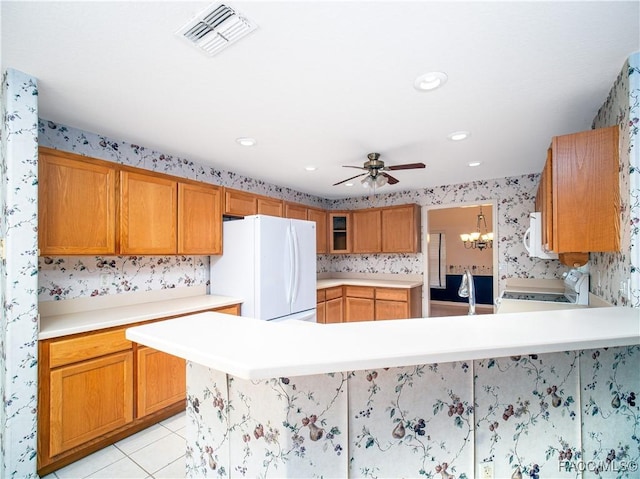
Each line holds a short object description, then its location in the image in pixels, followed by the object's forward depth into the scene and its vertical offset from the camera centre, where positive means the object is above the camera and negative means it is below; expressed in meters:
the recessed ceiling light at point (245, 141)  2.60 +0.87
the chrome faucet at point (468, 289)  2.32 -0.38
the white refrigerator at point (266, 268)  3.01 -0.27
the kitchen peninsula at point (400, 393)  0.98 -0.59
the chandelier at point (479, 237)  7.01 +0.07
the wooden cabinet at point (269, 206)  3.67 +0.44
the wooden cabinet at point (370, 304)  4.26 -0.92
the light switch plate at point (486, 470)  1.24 -0.93
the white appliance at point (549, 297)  2.33 -0.53
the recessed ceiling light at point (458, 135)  2.47 +0.87
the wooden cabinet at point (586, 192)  1.66 +0.27
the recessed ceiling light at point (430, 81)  1.67 +0.90
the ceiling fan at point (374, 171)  2.92 +0.68
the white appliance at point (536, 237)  2.66 +0.02
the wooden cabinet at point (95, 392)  1.84 -1.03
